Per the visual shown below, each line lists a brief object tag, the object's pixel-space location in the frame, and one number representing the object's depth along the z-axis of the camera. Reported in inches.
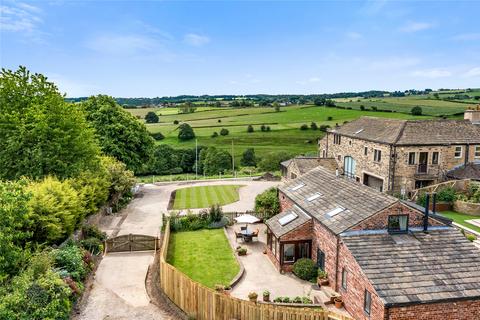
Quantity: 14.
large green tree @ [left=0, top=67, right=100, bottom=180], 1152.8
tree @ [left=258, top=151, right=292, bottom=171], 2906.0
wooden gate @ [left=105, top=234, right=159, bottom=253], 1041.5
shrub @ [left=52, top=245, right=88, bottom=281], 783.7
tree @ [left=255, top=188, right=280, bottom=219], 1234.0
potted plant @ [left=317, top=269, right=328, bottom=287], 799.1
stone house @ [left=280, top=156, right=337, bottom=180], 1636.3
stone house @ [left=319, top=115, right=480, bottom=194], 1503.4
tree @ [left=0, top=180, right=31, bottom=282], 657.6
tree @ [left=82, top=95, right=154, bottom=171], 1828.2
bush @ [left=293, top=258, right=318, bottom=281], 836.6
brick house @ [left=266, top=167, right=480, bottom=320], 599.5
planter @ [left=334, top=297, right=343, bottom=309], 717.3
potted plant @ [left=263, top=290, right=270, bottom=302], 718.5
